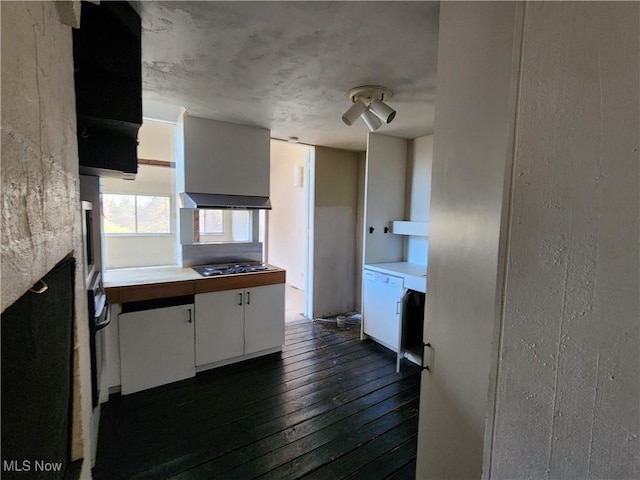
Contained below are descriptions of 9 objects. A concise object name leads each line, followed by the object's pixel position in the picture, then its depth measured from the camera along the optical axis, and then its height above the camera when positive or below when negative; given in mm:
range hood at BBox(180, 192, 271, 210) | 2980 +142
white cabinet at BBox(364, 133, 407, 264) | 3510 +293
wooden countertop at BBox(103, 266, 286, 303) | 2400 -569
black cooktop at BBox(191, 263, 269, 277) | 2927 -525
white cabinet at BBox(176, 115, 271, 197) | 2979 +579
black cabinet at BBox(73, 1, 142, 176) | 1446 +657
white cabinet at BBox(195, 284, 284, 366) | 2762 -992
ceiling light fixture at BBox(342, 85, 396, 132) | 2143 +790
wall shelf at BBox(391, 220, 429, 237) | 3270 -80
